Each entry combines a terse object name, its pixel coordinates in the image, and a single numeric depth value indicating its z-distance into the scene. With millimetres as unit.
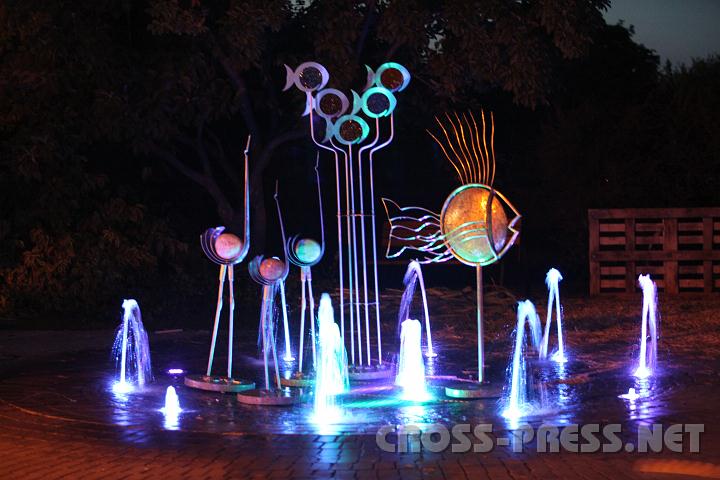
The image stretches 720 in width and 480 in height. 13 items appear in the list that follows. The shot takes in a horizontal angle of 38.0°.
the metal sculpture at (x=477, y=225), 9891
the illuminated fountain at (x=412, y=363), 10101
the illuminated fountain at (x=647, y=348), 11086
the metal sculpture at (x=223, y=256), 10422
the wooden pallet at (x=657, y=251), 21109
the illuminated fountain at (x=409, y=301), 13526
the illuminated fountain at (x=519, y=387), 9078
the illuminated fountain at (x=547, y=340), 12312
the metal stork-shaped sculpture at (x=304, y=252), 10906
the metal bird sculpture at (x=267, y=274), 10355
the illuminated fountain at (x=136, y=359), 11016
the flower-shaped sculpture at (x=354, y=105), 11117
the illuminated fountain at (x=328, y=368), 9320
